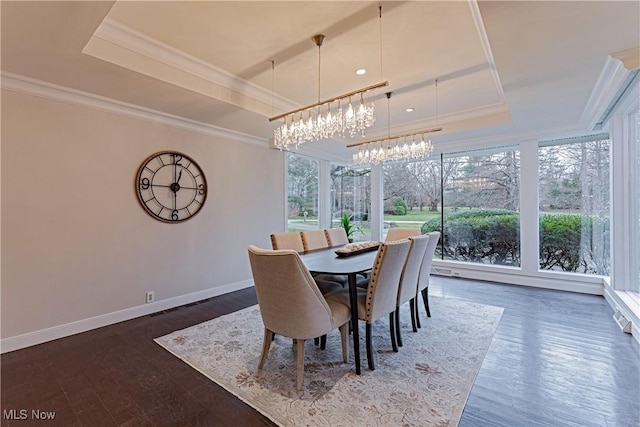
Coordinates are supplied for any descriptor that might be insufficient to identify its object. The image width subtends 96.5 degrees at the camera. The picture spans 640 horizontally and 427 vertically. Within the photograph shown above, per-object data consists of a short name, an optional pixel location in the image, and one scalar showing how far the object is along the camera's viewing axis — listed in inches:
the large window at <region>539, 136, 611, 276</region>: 165.9
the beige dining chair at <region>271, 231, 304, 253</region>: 129.5
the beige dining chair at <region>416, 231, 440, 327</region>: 118.1
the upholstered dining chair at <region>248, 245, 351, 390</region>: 74.4
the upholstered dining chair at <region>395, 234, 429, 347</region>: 102.0
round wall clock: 136.7
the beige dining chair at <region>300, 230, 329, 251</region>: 142.7
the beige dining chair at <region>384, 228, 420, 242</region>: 153.9
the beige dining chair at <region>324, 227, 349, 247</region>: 159.8
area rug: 71.5
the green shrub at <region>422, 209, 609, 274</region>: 170.7
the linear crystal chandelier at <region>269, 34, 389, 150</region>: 98.9
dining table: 87.8
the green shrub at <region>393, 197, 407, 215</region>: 241.4
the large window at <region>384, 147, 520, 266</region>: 197.5
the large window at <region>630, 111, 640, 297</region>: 132.0
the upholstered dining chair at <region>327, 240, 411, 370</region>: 87.7
